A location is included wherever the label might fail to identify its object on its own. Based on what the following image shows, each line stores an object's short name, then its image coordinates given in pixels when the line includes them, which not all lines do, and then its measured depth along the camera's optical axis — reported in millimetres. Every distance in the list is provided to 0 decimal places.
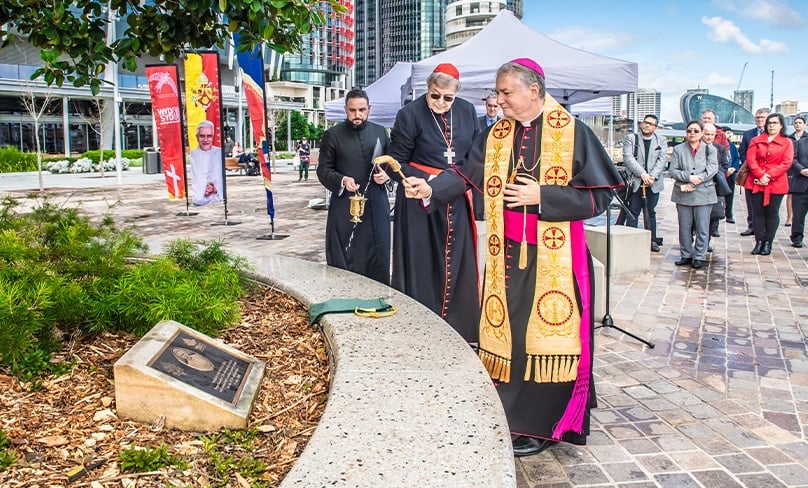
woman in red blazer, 9984
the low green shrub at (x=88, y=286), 2982
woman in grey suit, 9047
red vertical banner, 13742
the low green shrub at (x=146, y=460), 2291
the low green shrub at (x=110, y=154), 34725
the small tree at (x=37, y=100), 23845
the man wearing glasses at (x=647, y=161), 10141
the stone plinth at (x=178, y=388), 2652
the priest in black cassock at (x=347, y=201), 5914
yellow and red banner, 11906
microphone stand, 5670
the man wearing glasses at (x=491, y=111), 8400
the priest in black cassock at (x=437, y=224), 5344
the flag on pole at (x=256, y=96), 9750
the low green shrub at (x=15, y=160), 30500
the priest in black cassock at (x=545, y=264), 3598
